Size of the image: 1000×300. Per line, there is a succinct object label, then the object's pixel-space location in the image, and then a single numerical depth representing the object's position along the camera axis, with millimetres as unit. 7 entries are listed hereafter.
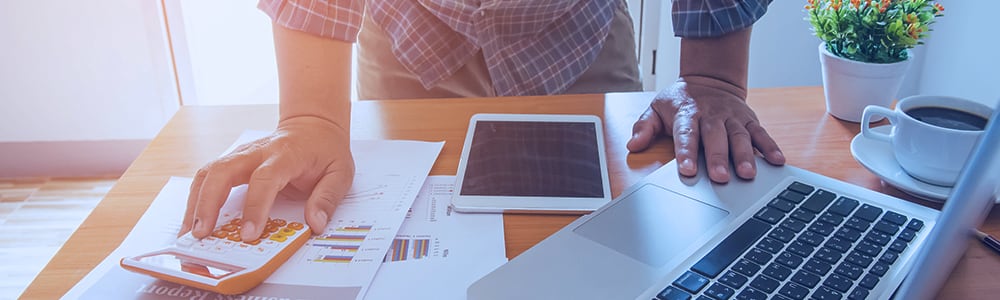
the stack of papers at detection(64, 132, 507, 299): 479
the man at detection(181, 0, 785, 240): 608
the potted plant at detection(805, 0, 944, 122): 712
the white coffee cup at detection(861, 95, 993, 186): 564
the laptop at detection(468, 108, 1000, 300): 438
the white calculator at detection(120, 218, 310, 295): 463
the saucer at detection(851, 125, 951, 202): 577
